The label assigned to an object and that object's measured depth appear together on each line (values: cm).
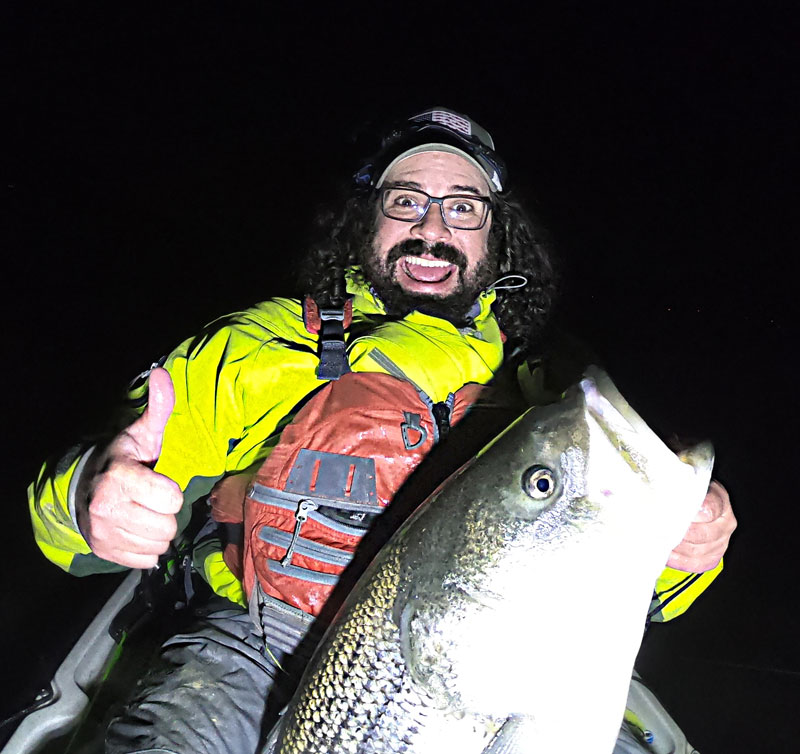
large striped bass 37
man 52
